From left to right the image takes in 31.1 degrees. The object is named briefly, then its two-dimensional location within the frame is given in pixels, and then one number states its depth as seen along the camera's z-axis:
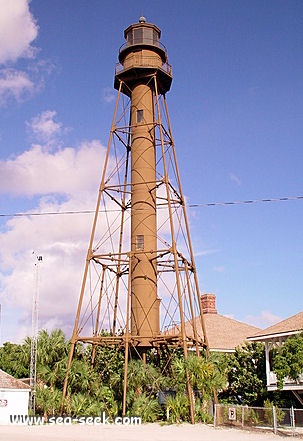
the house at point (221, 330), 47.51
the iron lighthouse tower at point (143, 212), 33.56
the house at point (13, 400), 35.56
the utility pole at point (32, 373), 34.06
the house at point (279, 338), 32.09
